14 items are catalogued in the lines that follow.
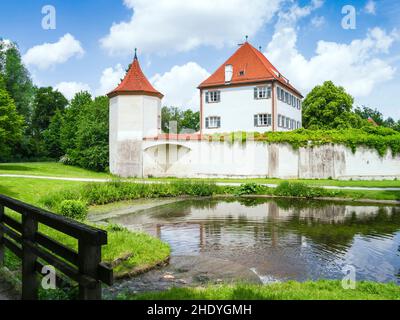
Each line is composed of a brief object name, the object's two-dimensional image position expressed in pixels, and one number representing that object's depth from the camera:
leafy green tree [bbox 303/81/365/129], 41.12
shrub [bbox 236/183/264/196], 21.94
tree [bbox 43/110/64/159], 49.56
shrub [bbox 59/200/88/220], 12.58
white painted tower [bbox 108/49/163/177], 30.09
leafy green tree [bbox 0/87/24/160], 27.62
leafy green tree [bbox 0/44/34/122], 46.66
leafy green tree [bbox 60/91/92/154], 42.00
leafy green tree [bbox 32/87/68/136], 54.91
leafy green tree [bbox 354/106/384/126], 70.56
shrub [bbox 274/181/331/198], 20.72
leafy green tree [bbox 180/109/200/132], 65.56
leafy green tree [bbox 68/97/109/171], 34.78
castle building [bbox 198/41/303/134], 33.47
